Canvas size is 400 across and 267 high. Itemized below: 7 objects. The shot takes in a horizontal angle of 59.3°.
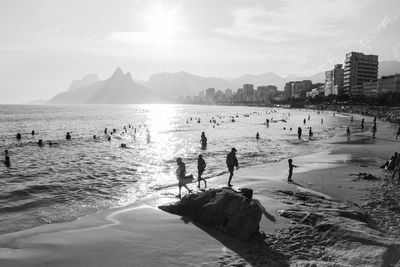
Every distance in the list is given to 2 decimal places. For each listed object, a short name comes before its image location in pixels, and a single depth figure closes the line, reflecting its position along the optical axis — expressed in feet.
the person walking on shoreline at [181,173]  58.85
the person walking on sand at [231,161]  65.92
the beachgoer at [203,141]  131.85
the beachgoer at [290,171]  69.15
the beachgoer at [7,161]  96.81
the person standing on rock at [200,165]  64.69
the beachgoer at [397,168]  68.76
